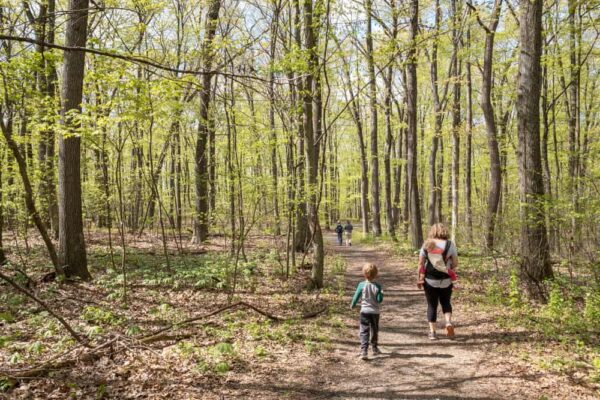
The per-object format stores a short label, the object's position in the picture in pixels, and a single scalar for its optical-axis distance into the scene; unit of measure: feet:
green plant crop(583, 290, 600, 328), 20.35
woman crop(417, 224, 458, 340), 20.01
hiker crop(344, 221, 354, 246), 68.13
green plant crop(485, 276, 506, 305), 26.40
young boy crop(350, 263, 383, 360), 18.58
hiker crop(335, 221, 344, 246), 71.37
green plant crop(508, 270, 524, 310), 24.61
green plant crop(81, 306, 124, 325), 23.00
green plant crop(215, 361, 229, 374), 16.97
